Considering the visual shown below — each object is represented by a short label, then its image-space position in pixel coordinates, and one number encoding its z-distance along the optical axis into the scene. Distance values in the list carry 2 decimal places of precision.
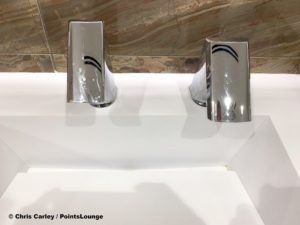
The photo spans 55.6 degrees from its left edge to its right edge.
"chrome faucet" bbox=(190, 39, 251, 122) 0.35
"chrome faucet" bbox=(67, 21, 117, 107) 0.36
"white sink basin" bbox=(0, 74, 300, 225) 0.45
